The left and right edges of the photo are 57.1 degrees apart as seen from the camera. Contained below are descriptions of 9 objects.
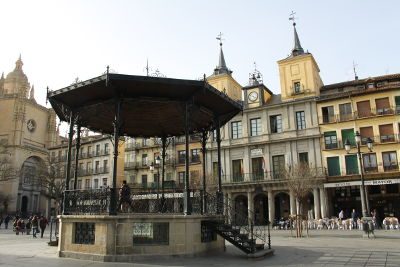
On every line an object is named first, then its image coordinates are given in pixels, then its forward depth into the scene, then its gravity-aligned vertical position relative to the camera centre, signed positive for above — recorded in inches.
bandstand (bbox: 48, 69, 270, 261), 487.5 +9.2
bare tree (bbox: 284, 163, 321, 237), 1268.5 +111.3
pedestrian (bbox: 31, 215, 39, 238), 1040.0 -34.8
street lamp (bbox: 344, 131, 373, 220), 910.1 +156.9
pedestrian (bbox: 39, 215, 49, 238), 1054.7 -32.2
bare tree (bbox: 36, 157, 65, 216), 1838.5 +180.2
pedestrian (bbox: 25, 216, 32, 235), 1218.1 -52.3
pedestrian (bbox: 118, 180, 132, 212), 526.9 +23.3
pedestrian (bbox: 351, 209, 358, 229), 1253.1 -51.2
